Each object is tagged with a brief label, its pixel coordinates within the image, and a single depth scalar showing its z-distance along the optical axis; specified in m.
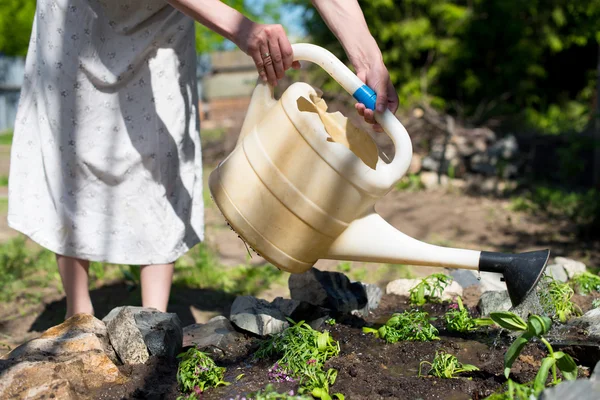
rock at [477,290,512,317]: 2.06
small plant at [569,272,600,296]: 2.21
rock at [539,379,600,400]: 1.11
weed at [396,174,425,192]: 5.61
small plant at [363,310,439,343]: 1.84
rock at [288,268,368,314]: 2.13
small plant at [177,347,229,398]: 1.57
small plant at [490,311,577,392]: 1.37
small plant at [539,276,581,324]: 1.95
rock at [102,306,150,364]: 1.75
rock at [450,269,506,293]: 2.46
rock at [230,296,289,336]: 1.93
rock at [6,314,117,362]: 1.68
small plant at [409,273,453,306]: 2.12
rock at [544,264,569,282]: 2.42
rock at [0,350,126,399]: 1.48
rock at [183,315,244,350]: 1.89
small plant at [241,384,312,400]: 1.22
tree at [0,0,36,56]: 19.38
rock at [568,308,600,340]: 1.76
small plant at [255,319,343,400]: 1.54
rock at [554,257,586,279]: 2.49
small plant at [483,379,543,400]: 1.20
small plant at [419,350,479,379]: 1.59
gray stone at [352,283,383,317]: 2.20
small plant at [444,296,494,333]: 1.91
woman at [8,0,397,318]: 2.11
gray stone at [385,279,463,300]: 2.35
